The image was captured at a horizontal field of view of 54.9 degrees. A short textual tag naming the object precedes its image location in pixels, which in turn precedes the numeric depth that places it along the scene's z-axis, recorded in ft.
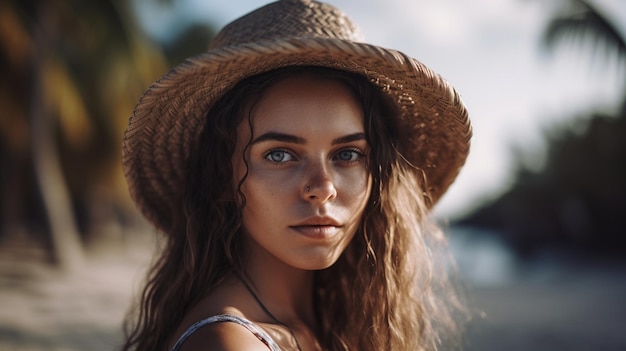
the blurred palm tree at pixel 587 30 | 27.20
